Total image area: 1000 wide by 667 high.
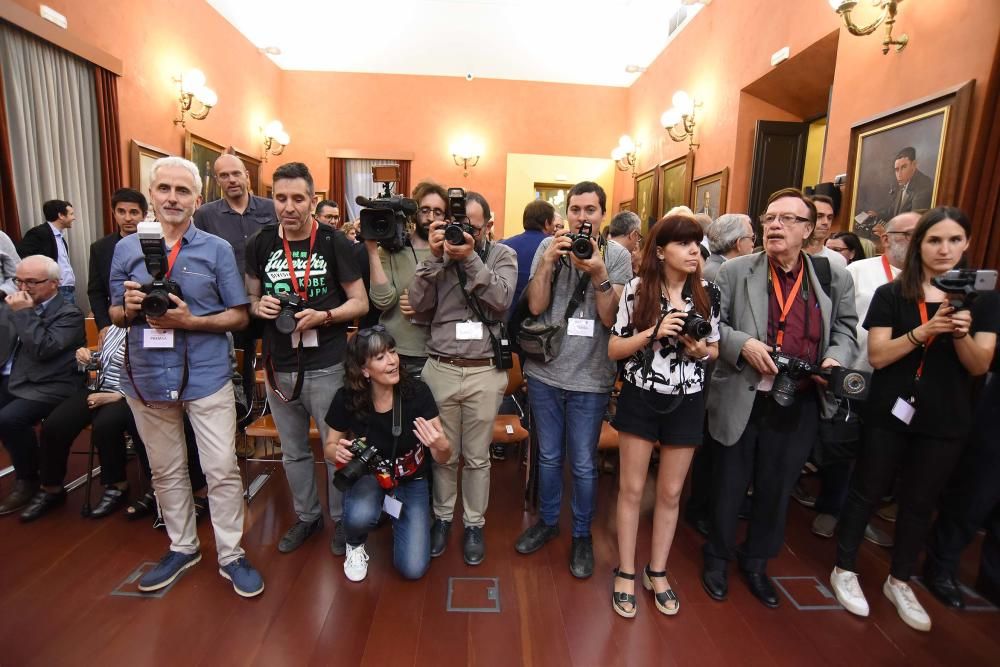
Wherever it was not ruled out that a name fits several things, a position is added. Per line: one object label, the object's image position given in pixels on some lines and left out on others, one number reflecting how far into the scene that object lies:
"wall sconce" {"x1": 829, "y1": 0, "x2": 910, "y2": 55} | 3.23
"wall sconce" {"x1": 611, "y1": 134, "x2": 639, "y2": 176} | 8.84
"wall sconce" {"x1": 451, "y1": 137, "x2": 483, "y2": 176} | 9.48
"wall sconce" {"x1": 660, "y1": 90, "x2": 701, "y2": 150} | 6.68
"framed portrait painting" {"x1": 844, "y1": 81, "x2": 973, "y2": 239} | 2.86
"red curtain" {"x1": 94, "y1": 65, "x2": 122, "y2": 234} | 4.95
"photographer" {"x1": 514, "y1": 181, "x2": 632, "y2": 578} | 2.00
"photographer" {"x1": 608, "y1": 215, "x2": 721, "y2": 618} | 1.74
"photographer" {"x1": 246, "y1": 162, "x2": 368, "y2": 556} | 1.98
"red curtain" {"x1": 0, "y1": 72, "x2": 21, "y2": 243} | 3.90
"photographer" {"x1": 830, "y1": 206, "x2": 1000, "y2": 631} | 1.75
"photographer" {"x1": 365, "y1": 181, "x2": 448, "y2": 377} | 2.22
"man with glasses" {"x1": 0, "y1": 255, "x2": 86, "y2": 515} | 2.54
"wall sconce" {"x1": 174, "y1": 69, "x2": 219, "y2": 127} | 6.18
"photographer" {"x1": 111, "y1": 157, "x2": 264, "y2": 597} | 1.82
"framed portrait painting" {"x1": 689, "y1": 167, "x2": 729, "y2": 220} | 5.85
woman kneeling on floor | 1.97
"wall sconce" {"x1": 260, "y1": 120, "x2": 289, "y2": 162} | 8.59
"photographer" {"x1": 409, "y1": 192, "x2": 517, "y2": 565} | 1.99
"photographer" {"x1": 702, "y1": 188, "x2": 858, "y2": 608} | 1.87
